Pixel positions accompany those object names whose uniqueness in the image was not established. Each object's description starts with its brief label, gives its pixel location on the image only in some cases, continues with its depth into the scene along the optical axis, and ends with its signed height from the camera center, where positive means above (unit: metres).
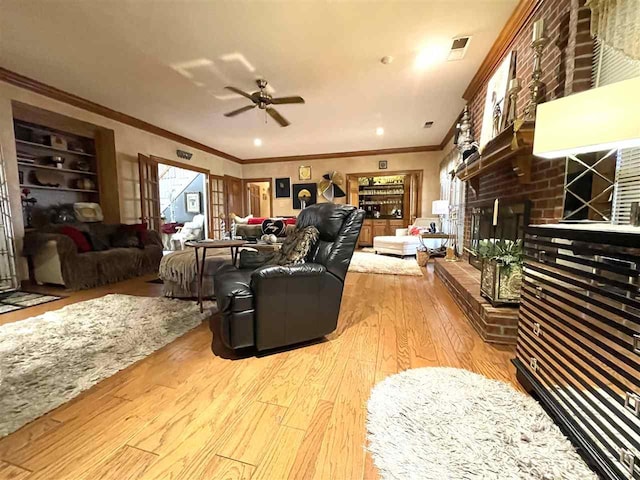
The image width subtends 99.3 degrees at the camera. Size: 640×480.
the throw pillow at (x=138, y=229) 4.25 -0.18
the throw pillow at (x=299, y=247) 2.00 -0.23
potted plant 1.98 -0.43
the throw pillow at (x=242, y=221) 5.21 -0.07
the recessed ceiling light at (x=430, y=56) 2.70 +1.65
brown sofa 3.27 -0.55
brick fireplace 1.71 +0.53
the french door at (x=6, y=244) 3.17 -0.29
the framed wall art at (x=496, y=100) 2.55 +1.16
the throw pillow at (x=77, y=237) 3.42 -0.24
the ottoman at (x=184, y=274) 2.88 -0.60
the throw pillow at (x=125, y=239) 4.11 -0.31
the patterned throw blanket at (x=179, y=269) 2.88 -0.54
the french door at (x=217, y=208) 6.97 +0.25
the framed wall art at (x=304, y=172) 7.64 +1.26
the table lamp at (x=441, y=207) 4.99 +0.16
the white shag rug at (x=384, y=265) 4.30 -0.86
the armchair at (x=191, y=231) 6.94 -0.35
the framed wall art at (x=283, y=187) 7.89 +0.87
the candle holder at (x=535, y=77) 1.87 +0.98
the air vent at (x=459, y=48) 2.57 +1.66
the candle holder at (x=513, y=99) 2.26 +1.00
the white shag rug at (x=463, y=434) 0.96 -0.90
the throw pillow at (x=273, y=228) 4.46 -0.18
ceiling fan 3.20 +1.40
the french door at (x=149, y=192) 4.77 +0.47
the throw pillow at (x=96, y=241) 3.71 -0.32
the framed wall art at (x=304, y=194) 7.61 +0.66
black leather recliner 1.70 -0.50
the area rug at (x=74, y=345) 1.38 -0.88
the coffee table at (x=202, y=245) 2.60 -0.27
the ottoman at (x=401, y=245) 5.63 -0.60
